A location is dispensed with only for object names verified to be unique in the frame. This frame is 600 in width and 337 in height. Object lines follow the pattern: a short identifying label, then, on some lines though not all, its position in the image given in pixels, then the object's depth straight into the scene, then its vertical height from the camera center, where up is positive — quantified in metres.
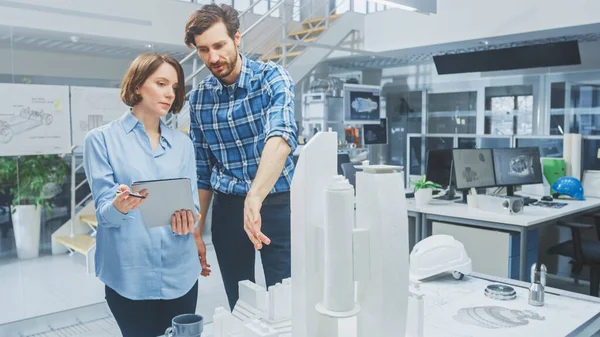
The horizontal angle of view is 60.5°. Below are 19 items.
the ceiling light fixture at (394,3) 3.17 +0.84
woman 1.44 -0.23
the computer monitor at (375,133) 8.77 +0.03
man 1.52 -0.03
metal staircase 5.15 +1.09
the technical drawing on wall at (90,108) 4.12 +0.22
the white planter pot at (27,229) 4.02 -0.78
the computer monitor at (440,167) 4.58 -0.29
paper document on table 1.41 -0.53
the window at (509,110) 7.95 +0.39
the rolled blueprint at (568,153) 4.75 -0.17
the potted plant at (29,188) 3.85 -0.44
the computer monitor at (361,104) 8.18 +0.50
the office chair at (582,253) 3.44 -0.81
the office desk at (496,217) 3.39 -0.57
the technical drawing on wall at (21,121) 3.72 +0.10
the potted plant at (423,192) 4.12 -0.46
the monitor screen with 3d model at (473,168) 4.02 -0.27
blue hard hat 4.39 -0.45
